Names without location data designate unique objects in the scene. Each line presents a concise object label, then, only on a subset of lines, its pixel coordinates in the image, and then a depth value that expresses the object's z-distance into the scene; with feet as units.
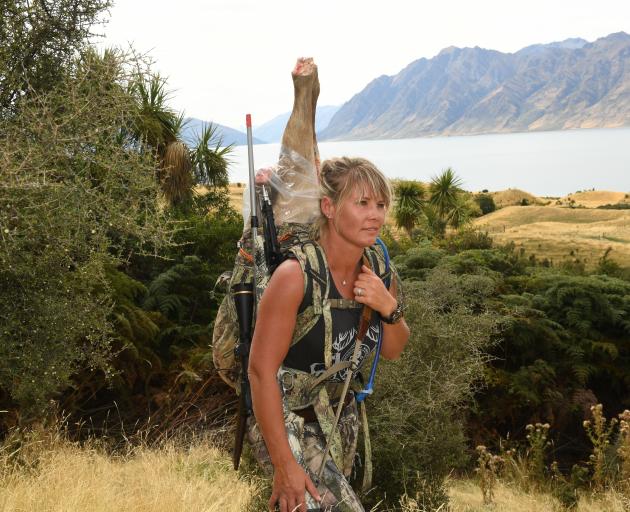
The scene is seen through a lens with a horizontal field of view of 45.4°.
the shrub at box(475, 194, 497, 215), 182.60
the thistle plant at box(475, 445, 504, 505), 23.86
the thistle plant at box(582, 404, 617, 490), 24.95
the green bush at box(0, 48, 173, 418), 28.40
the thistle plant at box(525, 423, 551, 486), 27.37
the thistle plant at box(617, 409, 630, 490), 23.48
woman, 8.85
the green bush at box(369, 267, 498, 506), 22.50
